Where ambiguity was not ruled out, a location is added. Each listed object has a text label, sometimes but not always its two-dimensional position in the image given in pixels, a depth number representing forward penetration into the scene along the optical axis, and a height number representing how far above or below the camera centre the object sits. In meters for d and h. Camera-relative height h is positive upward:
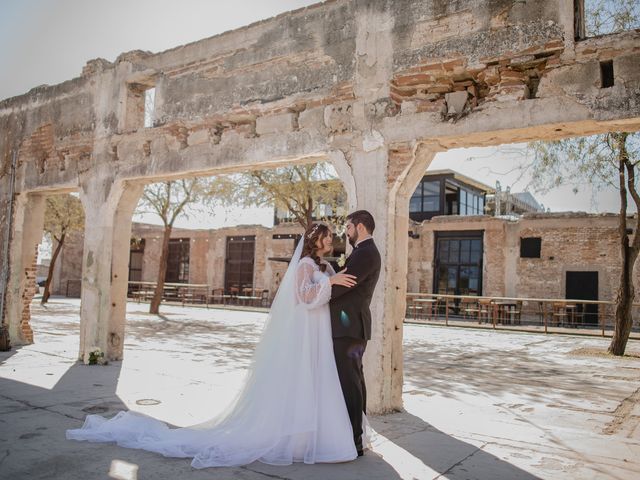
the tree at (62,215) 20.27 +1.91
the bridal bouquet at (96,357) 7.77 -1.32
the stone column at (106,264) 8.05 +0.04
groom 3.99 -0.36
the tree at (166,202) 17.62 +2.25
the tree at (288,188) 14.27 +2.36
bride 3.79 -0.97
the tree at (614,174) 10.45 +2.30
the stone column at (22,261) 9.48 +0.04
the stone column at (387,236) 5.45 +0.46
